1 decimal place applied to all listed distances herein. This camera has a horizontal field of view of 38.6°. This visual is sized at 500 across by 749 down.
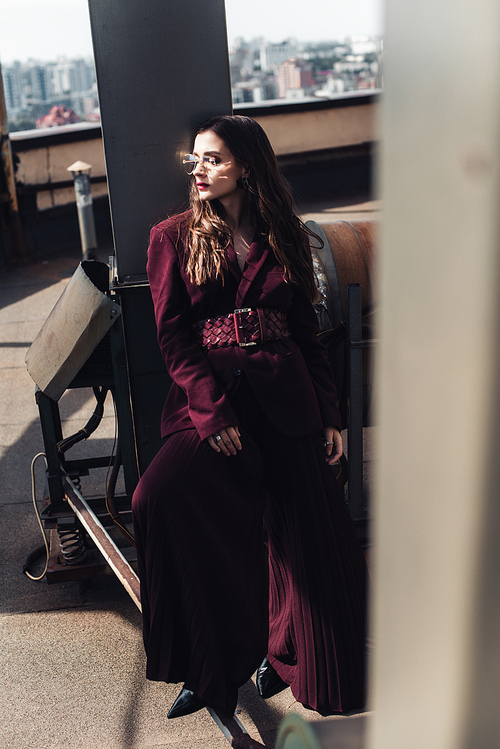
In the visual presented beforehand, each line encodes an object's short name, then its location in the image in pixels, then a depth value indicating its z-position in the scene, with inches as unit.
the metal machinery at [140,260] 105.0
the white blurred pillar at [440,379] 14.7
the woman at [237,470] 87.8
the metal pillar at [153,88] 104.1
